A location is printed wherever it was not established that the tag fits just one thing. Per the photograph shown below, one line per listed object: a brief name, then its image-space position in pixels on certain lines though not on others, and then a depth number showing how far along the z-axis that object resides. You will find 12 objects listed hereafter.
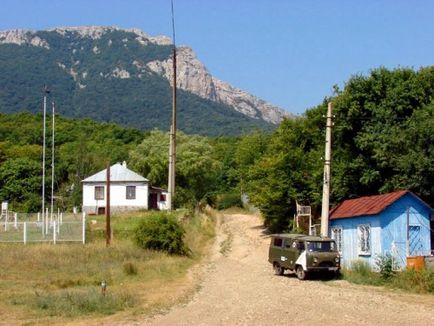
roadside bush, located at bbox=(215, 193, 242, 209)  82.62
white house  60.53
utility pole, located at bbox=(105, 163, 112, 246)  36.09
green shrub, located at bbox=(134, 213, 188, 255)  35.88
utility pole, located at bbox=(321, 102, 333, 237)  31.67
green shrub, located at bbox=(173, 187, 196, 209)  65.12
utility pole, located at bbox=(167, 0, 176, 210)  51.47
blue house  29.42
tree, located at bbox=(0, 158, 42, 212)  72.12
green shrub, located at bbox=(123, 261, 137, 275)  28.72
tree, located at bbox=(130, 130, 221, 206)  72.69
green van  28.61
